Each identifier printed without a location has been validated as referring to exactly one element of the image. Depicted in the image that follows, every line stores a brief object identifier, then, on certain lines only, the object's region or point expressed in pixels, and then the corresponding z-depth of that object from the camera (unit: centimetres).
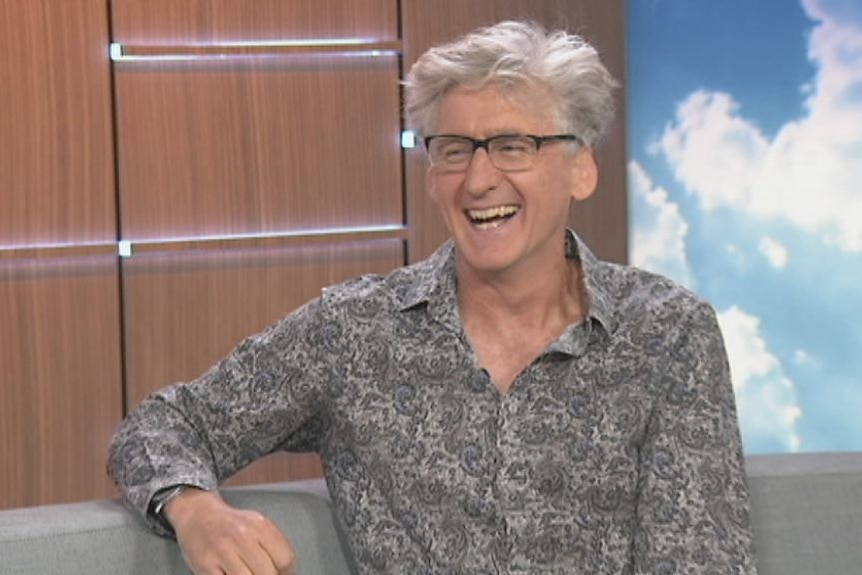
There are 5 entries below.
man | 386
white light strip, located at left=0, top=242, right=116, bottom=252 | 722
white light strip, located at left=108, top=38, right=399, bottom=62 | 747
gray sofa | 384
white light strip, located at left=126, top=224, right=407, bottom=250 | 763
